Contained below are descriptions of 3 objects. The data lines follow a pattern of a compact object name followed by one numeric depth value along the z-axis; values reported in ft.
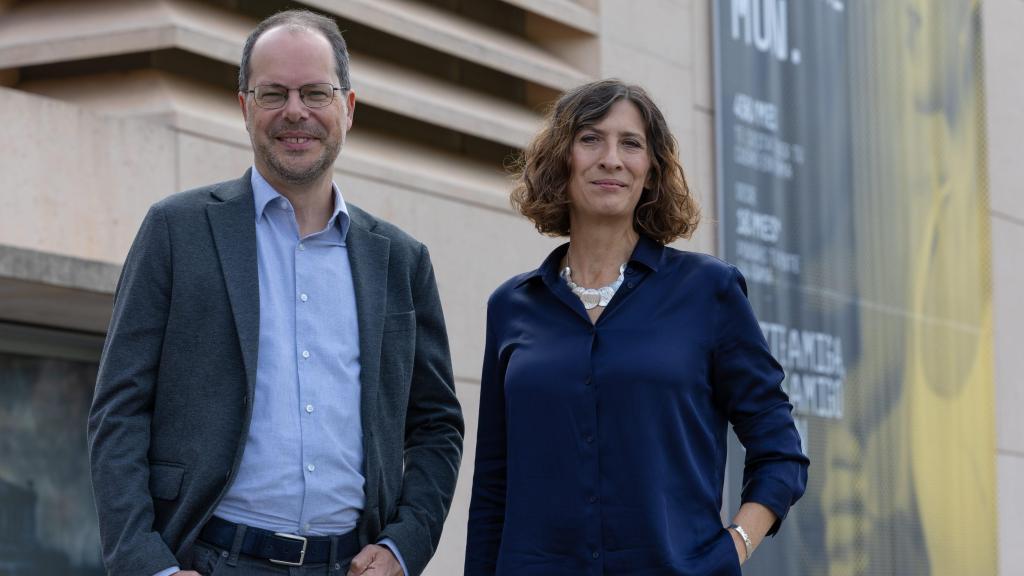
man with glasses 10.44
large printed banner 32.76
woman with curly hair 10.67
